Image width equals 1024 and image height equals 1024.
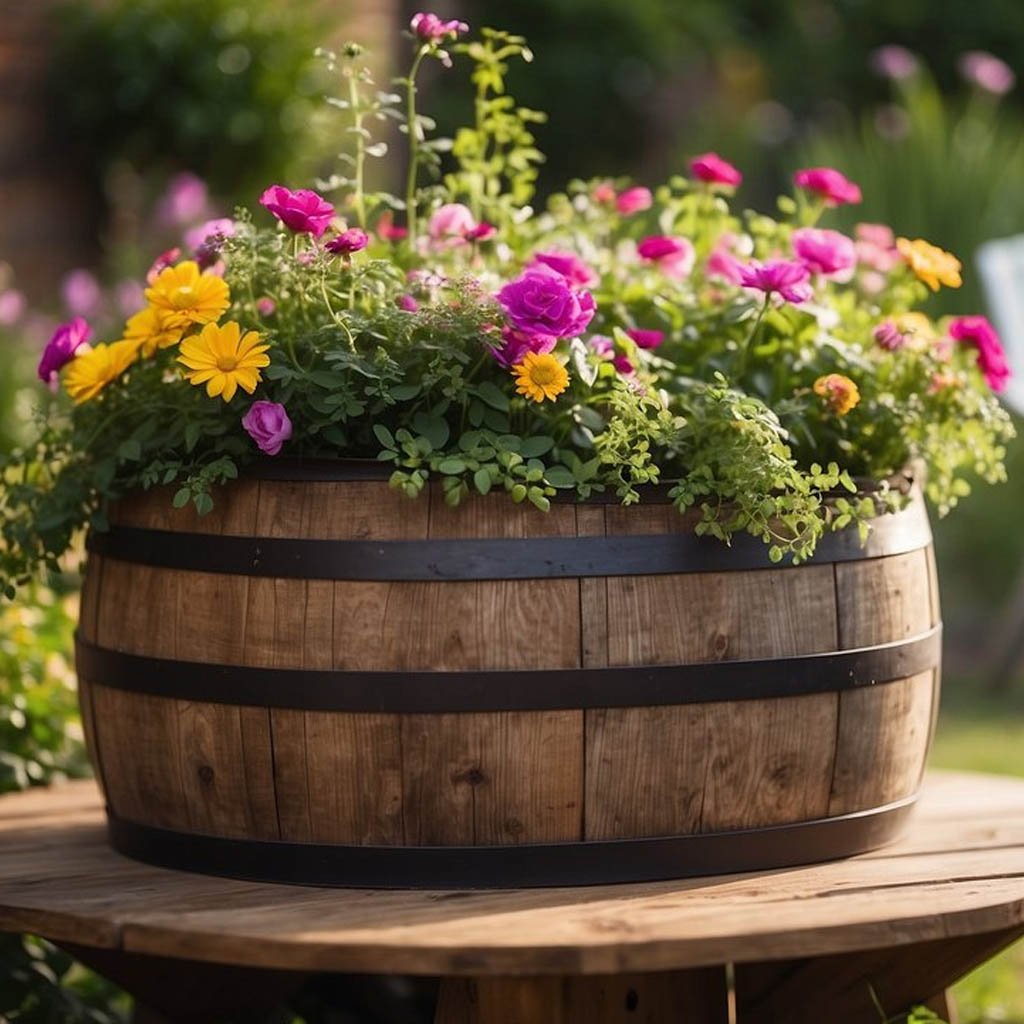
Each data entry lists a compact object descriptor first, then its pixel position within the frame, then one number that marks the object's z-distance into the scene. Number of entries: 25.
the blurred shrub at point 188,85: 11.77
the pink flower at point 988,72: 14.16
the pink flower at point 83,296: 9.66
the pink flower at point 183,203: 10.65
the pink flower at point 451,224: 4.59
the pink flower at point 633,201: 5.02
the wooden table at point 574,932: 3.44
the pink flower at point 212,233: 4.25
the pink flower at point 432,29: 4.34
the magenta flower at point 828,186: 4.81
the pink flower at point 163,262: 4.33
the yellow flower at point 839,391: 4.18
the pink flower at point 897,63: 13.87
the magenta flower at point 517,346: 3.87
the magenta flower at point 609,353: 4.14
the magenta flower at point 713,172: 4.83
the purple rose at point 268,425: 3.84
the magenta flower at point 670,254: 4.60
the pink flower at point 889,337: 4.50
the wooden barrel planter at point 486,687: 3.80
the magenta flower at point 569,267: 4.31
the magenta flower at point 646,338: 4.32
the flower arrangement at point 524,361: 3.88
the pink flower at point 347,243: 3.95
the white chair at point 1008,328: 10.26
